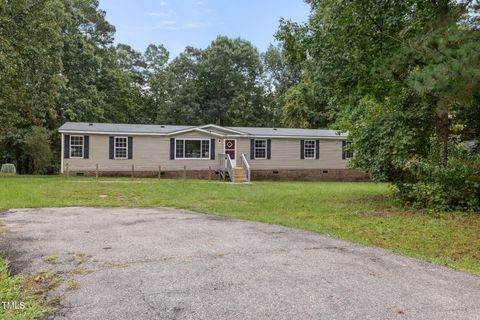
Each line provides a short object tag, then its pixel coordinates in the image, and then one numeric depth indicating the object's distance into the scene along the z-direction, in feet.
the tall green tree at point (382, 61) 27.35
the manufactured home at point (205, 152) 65.00
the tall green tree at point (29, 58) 54.65
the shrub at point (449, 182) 31.07
